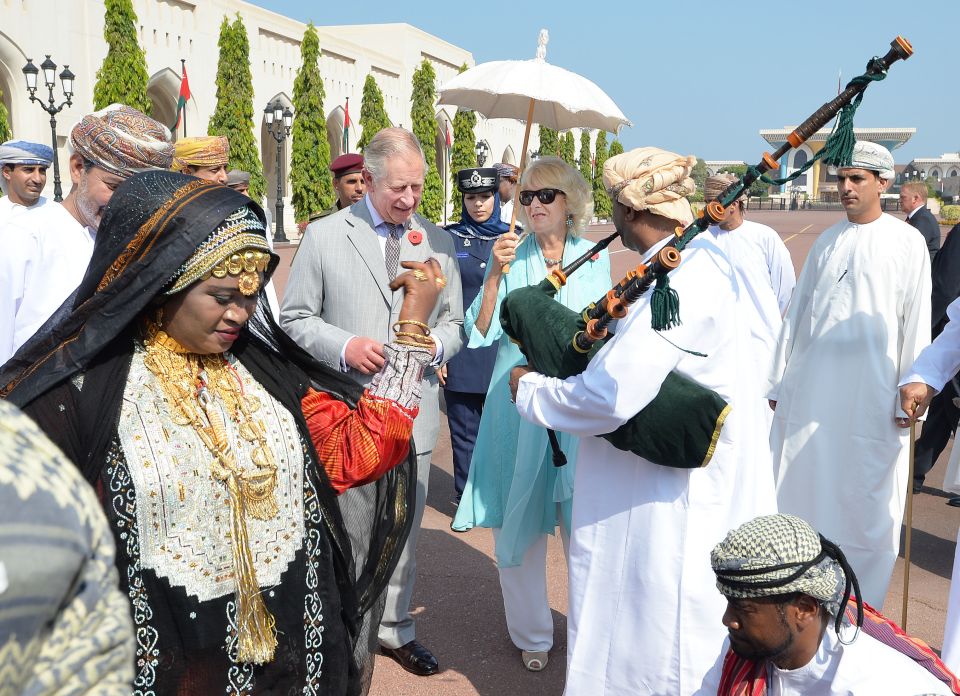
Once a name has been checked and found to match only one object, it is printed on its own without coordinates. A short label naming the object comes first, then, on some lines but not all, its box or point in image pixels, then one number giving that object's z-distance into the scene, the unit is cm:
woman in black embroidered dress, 215
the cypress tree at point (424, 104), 4162
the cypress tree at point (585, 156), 5956
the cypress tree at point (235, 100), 3067
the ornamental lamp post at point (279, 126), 2616
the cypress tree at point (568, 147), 5319
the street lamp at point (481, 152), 3105
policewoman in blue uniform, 633
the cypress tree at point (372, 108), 3831
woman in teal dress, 418
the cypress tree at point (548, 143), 4231
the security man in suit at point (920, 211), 1095
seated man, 225
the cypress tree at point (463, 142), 4194
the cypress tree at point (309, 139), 3400
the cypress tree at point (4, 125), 2095
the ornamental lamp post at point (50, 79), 2034
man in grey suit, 396
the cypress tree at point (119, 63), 2528
